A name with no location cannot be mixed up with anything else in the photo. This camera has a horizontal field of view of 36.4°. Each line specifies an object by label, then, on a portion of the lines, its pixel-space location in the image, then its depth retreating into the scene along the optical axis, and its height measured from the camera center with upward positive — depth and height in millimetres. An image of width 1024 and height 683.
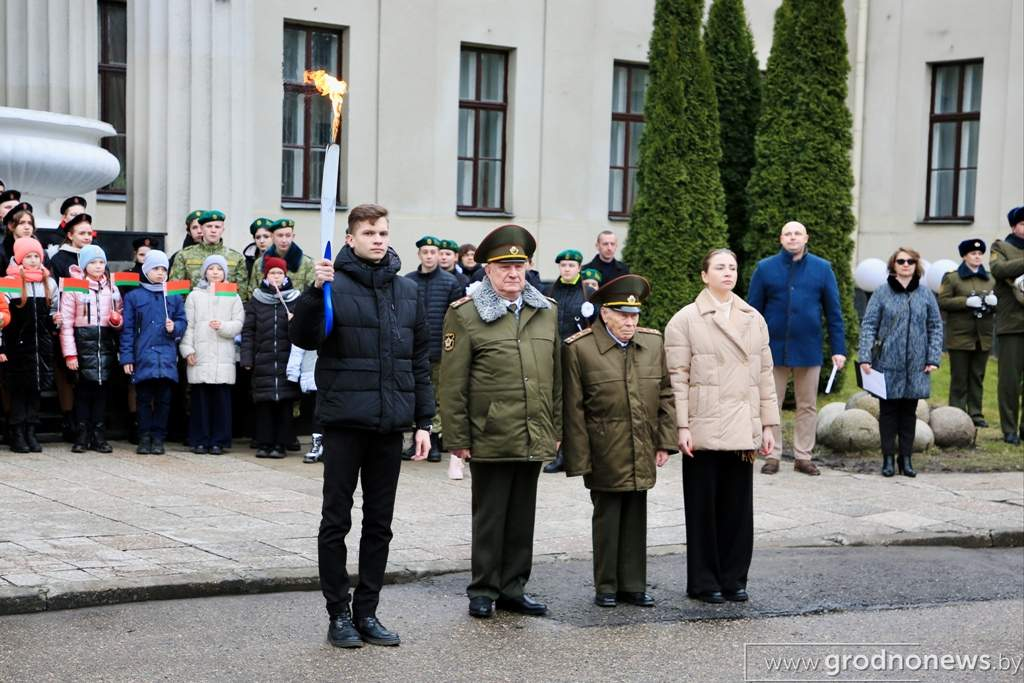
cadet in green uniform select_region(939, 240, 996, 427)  15859 -883
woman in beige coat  8383 -1036
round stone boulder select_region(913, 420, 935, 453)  14242 -1853
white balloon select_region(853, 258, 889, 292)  23703 -611
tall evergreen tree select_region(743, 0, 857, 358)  19062 +1126
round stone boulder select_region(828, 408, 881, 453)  14133 -1813
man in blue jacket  12938 -724
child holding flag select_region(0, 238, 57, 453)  12008 -947
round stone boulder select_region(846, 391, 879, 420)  14750 -1612
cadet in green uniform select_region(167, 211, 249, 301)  13172 -363
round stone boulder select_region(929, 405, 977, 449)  14523 -1809
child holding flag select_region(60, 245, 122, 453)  12336 -1000
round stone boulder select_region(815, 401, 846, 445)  14359 -1747
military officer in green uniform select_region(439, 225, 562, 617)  7734 -908
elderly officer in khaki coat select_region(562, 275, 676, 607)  8117 -1076
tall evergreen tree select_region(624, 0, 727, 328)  19141 +713
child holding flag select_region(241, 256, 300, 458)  12805 -1061
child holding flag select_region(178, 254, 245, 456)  12805 -1128
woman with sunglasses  12961 -929
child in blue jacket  12602 -1066
